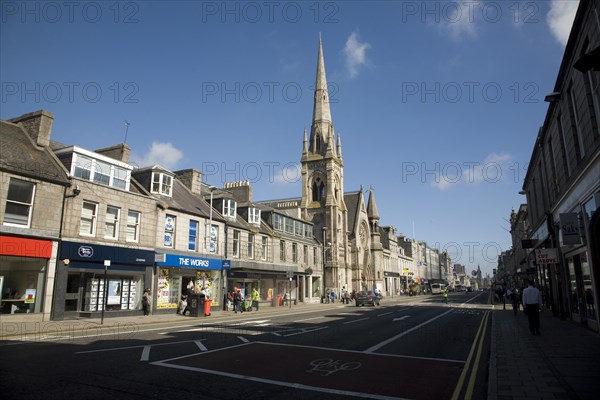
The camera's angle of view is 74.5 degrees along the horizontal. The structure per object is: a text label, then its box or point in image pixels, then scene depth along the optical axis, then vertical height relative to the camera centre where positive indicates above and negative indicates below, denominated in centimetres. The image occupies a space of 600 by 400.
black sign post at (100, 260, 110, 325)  1920 -51
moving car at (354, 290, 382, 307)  4209 -198
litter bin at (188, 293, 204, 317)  2472 -147
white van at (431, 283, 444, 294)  8425 -169
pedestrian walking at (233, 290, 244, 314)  2922 -152
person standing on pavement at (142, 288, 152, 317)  2388 -129
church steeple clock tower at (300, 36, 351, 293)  5659 +1496
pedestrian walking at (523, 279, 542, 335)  1433 -97
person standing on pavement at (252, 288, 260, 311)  3112 -149
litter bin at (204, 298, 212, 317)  2509 -168
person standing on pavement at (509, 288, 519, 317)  2389 -131
